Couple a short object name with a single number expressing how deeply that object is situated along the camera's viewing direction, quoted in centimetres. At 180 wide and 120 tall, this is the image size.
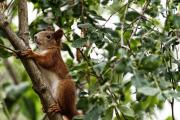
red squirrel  992
